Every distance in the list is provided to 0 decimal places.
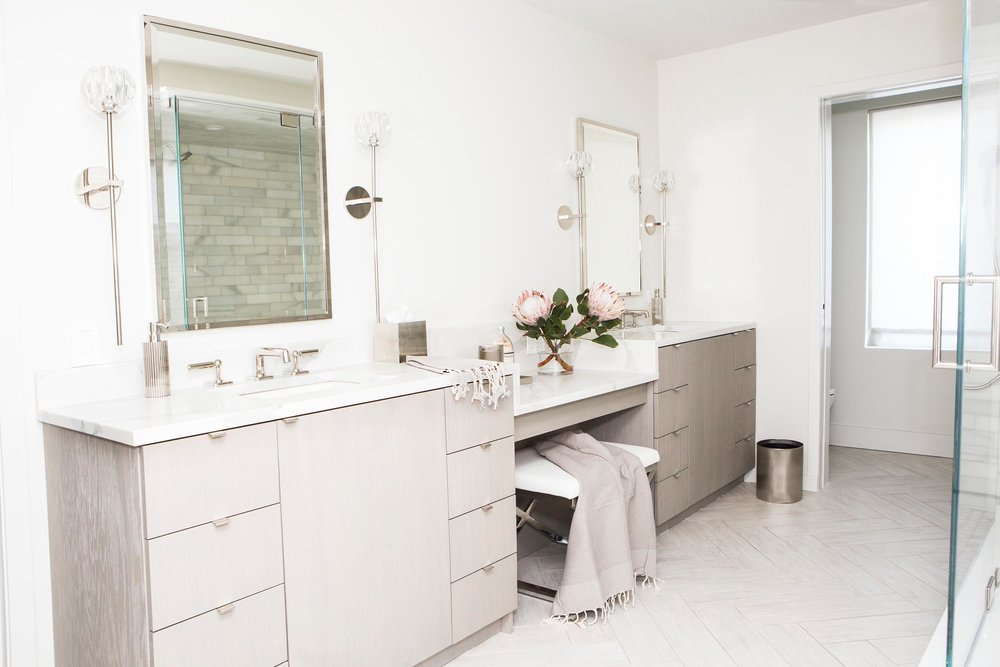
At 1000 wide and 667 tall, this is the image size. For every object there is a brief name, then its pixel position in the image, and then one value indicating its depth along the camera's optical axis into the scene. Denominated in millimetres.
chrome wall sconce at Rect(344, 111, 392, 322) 2580
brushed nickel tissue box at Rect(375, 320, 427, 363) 2600
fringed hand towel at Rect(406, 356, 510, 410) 2293
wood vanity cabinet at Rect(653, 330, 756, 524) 3363
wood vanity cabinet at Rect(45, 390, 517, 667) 1636
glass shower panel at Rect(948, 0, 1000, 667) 1780
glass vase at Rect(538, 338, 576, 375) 3250
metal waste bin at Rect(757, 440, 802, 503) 3834
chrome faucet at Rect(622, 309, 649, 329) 3860
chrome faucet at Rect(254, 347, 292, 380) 2311
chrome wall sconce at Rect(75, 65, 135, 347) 1920
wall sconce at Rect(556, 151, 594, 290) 3572
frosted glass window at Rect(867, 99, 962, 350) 4445
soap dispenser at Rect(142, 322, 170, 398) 1997
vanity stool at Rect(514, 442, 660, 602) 2572
